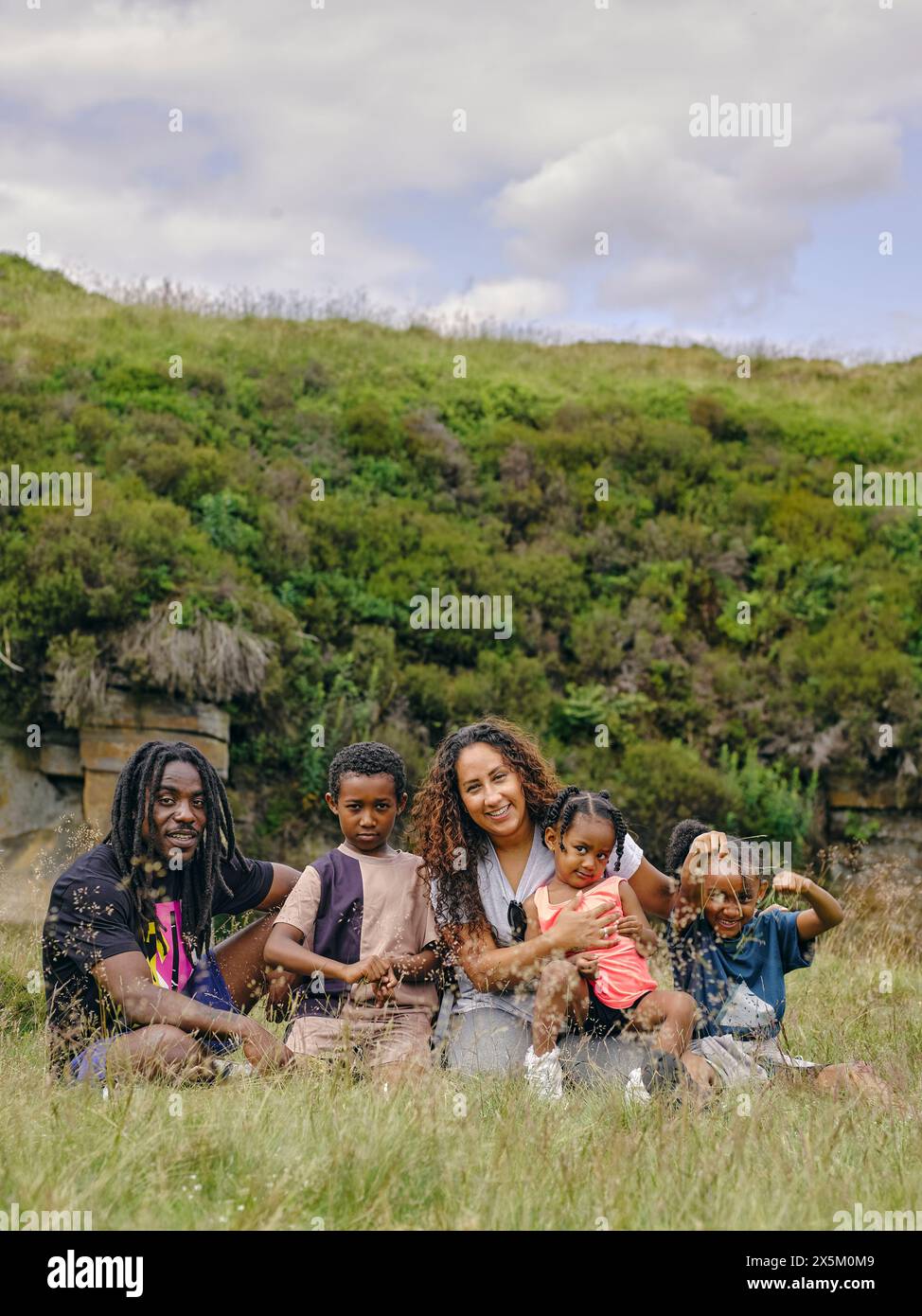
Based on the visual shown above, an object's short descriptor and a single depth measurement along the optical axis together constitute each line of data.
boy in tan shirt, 4.28
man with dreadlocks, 4.06
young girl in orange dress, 4.05
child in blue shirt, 4.26
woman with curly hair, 4.19
